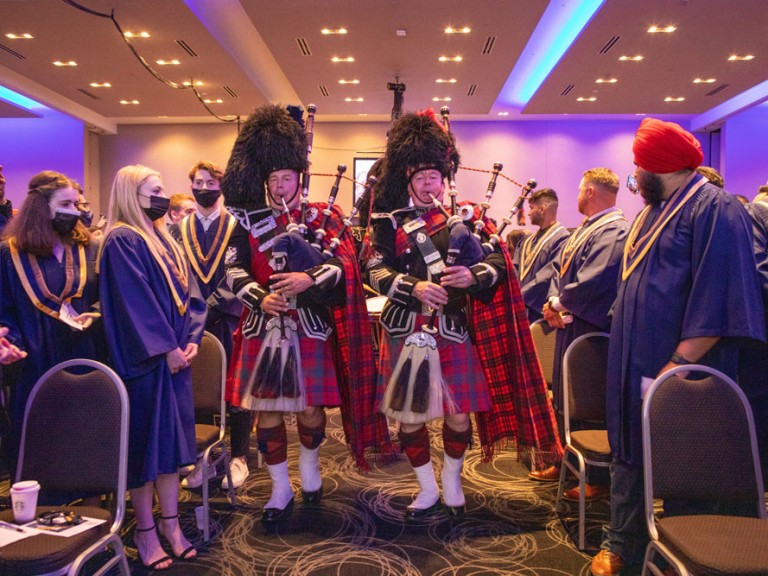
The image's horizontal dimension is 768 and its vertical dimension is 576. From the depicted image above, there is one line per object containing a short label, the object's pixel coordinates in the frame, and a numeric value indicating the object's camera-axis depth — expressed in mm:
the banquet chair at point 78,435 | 1973
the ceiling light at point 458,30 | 6789
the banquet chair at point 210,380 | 2889
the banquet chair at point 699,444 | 1888
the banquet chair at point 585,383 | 2705
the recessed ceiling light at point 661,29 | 6688
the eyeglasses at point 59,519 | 1759
